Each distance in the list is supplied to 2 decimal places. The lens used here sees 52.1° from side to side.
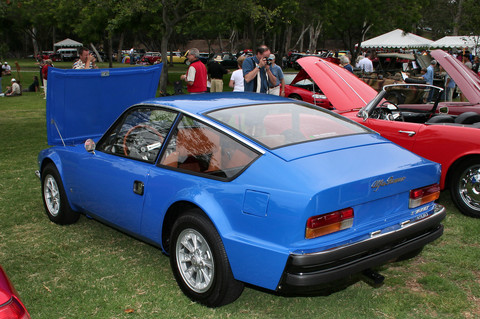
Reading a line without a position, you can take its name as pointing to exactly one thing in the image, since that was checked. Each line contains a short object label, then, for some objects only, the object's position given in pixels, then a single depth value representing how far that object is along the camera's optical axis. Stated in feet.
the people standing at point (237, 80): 33.22
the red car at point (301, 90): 52.39
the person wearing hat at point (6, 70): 109.60
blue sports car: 9.78
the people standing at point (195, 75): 30.48
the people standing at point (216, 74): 42.29
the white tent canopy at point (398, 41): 105.81
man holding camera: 27.27
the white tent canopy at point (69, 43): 205.85
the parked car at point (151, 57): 182.33
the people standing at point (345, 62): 49.06
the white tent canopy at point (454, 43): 100.30
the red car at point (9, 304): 6.98
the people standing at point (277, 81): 31.03
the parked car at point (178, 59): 195.93
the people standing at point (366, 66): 67.95
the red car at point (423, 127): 17.67
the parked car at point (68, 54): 195.14
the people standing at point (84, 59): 32.04
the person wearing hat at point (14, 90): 70.79
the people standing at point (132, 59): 190.71
